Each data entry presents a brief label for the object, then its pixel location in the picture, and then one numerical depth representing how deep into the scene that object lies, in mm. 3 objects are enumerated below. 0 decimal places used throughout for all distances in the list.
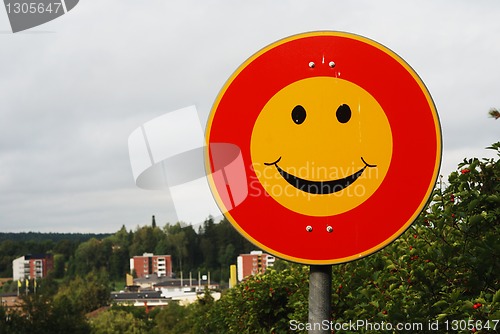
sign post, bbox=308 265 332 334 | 2418
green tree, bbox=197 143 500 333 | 4207
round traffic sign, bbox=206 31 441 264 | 2412
